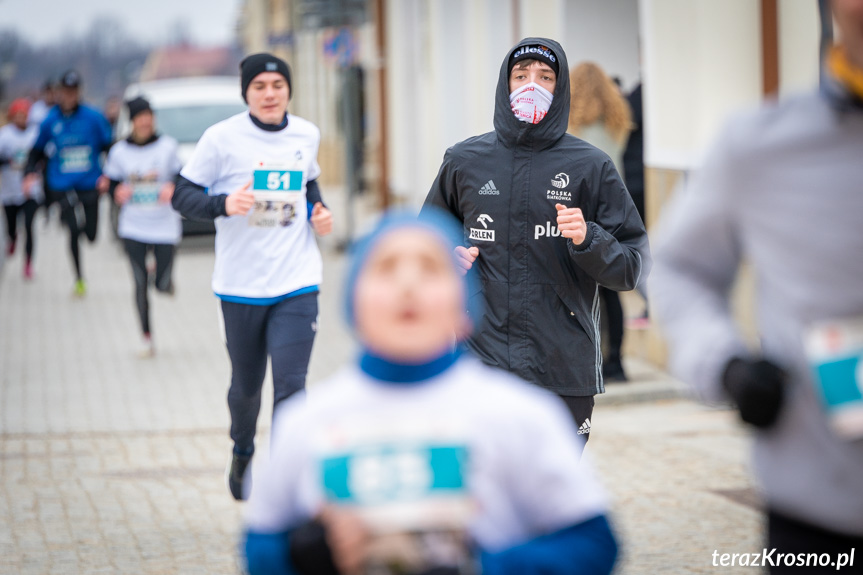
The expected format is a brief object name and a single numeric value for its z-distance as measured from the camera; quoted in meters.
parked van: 20.61
